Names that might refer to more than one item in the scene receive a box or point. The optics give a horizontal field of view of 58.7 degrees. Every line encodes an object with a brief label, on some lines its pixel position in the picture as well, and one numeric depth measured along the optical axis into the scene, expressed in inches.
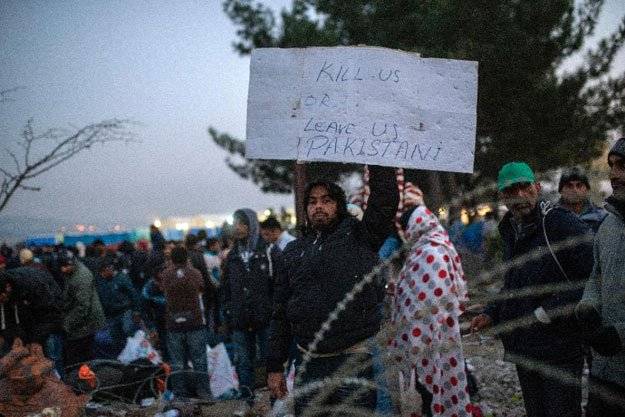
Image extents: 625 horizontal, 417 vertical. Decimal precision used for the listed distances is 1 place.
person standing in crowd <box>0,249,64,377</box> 218.1
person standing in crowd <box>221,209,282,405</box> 211.5
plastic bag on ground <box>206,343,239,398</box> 239.8
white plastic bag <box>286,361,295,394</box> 169.9
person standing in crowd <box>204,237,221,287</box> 373.1
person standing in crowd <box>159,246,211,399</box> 246.1
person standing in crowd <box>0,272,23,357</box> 211.0
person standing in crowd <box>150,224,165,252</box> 415.2
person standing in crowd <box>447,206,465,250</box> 522.3
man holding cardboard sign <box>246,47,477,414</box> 102.9
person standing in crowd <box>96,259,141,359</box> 311.6
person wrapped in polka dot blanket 146.0
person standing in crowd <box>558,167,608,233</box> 164.2
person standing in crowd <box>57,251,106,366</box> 273.6
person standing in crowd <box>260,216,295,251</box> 239.0
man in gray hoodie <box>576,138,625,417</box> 88.0
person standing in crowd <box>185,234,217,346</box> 292.4
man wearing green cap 111.6
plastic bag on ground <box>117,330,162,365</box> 247.8
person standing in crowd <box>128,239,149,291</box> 391.5
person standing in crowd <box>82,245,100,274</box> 329.8
